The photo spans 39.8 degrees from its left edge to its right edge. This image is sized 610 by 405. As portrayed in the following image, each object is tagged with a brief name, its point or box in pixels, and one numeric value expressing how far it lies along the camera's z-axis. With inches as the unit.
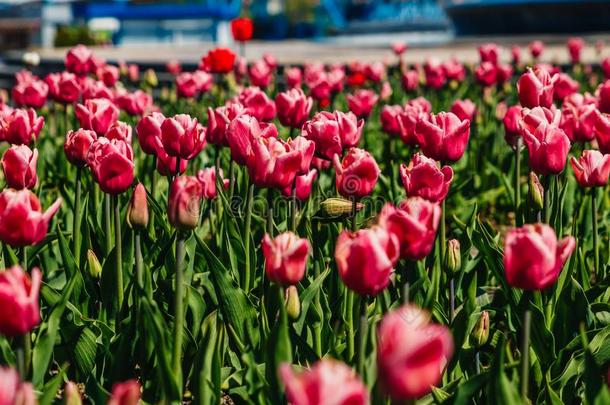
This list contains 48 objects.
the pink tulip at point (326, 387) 40.4
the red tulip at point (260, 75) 204.5
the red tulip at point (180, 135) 96.3
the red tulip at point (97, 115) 118.6
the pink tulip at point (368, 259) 55.6
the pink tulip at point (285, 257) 66.3
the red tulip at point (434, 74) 231.5
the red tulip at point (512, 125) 128.6
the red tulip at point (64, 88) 159.5
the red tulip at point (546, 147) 90.8
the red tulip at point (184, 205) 69.7
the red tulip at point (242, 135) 92.6
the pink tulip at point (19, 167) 89.5
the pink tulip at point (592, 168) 95.8
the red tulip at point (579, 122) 116.9
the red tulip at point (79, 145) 100.6
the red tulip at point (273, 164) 82.7
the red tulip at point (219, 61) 209.9
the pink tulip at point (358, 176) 83.7
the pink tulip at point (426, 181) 81.8
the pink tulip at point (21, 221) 68.1
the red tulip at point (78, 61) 202.5
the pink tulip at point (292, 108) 126.4
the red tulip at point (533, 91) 122.2
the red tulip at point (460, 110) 142.4
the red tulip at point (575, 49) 281.6
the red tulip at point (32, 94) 163.2
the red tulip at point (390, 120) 155.7
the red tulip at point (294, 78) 214.1
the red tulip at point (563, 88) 162.2
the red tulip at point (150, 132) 102.3
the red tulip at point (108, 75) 204.1
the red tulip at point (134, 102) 162.4
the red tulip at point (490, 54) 226.7
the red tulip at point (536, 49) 286.0
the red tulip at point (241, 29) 304.7
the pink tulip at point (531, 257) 58.1
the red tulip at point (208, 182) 114.1
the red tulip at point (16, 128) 114.5
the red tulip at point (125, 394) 44.8
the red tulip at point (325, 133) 101.0
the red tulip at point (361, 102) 161.0
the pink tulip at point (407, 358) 40.3
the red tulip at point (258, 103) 131.9
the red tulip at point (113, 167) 85.2
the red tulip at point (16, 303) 52.7
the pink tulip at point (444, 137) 99.9
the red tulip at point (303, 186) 102.6
